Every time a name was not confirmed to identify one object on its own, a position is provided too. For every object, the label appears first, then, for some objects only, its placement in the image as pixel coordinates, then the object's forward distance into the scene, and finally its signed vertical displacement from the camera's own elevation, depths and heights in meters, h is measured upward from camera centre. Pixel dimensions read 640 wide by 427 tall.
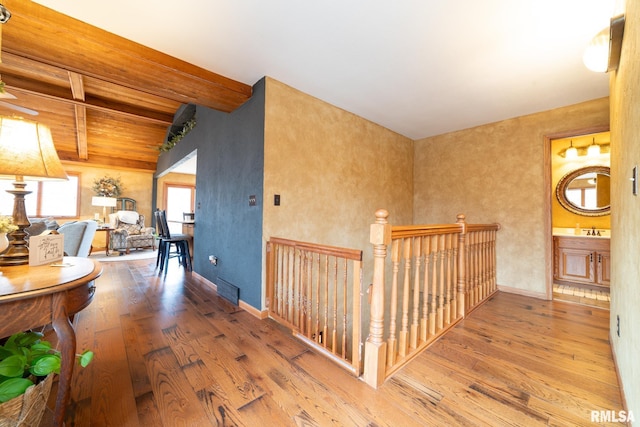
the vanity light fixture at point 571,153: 3.96 +1.09
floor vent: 2.82 -0.89
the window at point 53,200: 6.18 +0.34
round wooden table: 0.92 -0.35
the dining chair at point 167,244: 3.94 -0.51
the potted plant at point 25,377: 0.89 -0.62
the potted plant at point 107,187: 6.84 +0.76
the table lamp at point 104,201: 6.17 +0.32
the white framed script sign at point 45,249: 1.25 -0.19
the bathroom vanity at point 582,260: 3.44 -0.57
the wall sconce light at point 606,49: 1.41 +1.08
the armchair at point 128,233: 6.13 -0.48
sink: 3.67 -0.18
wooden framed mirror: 3.78 +0.47
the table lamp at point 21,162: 1.09 +0.23
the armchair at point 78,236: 2.88 -0.27
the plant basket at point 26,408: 0.87 -0.71
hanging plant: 4.58 +1.66
